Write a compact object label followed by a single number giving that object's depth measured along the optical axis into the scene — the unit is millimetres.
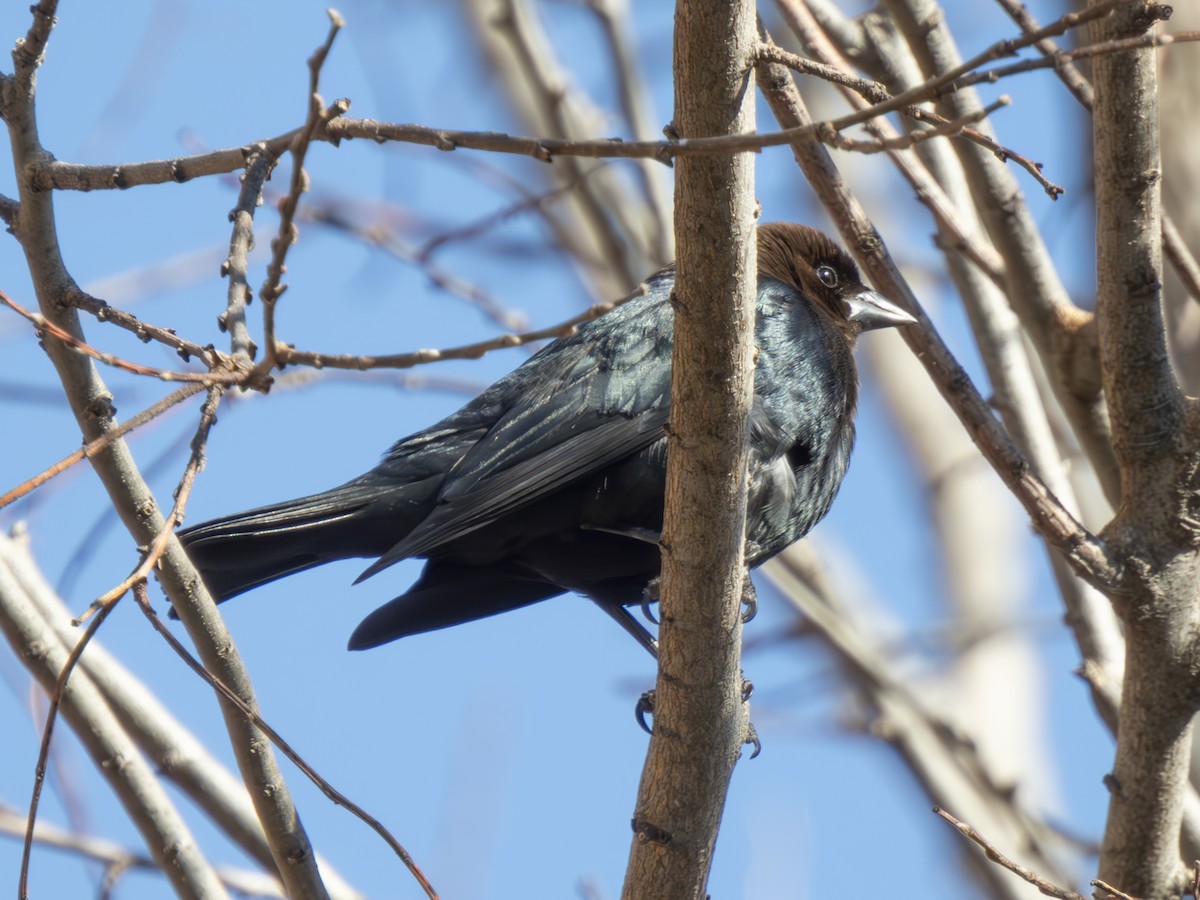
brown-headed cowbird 7172
